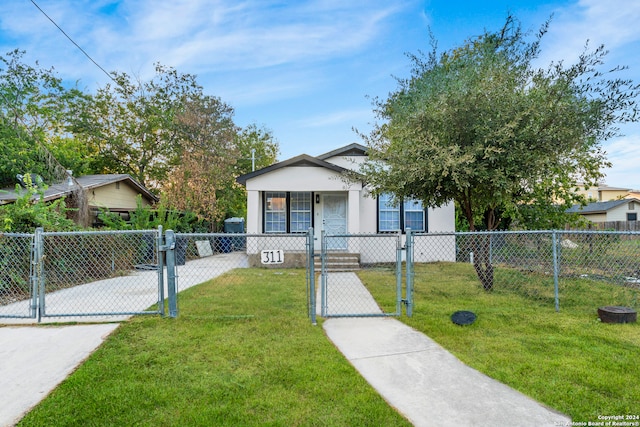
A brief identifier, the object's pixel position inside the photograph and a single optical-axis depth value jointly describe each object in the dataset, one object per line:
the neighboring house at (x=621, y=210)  24.31
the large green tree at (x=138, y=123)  21.41
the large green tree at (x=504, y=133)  6.25
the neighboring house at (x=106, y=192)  11.57
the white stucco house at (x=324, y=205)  11.70
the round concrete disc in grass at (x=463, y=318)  4.78
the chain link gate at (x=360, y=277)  5.17
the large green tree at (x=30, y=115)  13.65
